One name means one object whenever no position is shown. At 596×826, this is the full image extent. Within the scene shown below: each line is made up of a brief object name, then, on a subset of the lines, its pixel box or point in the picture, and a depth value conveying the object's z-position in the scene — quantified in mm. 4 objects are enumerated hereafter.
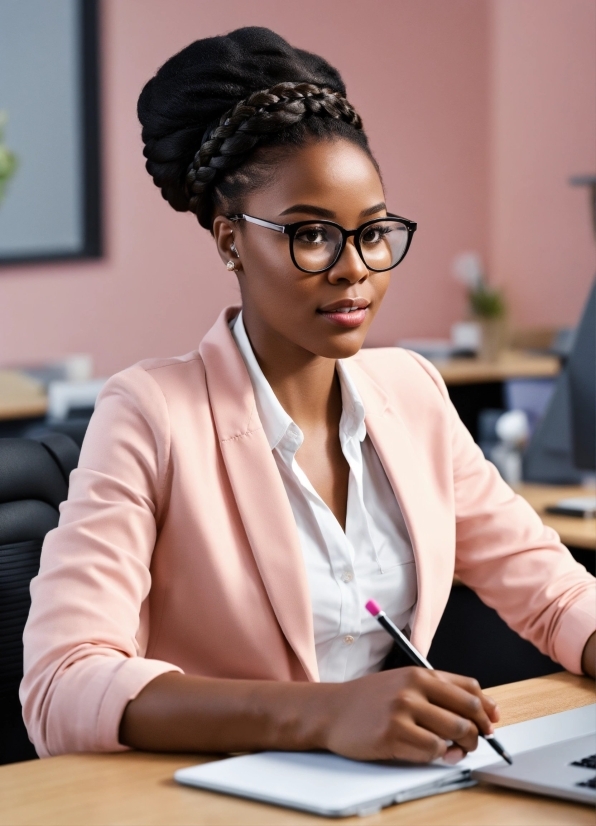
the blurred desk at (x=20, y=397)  3781
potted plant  5020
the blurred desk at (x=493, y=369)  4594
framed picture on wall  4512
